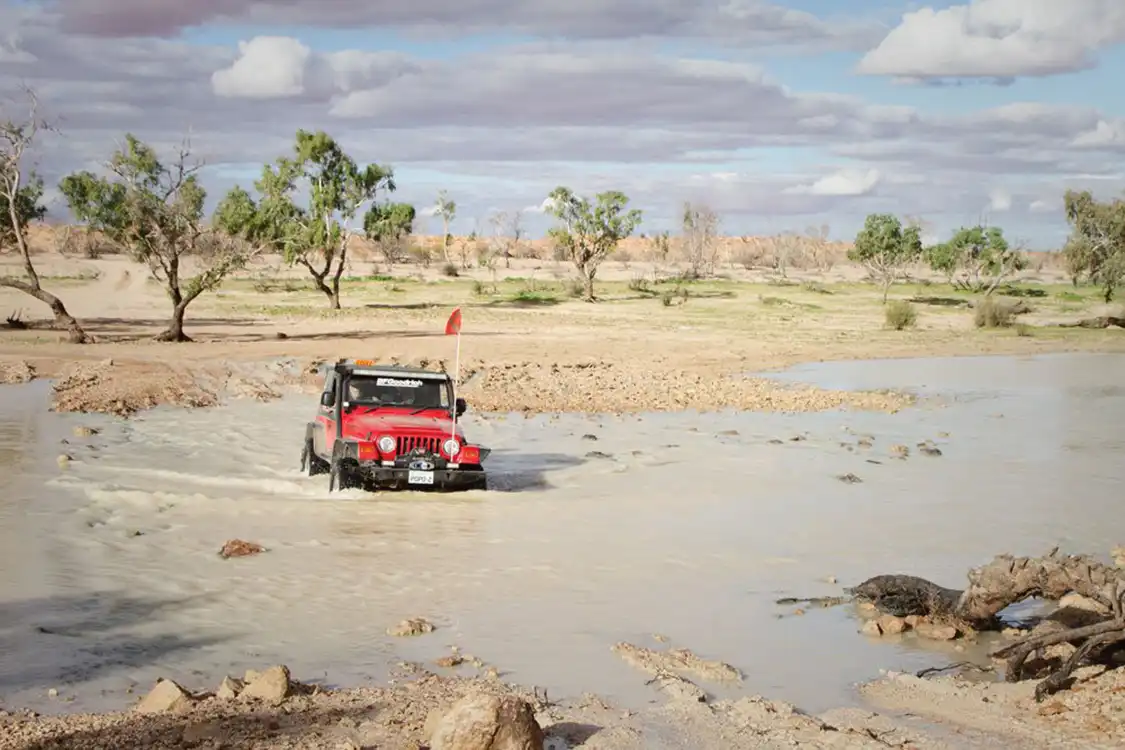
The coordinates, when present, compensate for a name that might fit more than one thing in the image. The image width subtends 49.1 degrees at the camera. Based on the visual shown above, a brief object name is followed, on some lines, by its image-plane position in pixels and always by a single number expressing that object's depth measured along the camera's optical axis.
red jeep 14.10
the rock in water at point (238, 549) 12.16
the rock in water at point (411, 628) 9.77
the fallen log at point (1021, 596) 8.05
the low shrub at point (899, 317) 47.88
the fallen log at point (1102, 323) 50.91
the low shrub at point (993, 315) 49.44
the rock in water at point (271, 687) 7.69
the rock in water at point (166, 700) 7.37
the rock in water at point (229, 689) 7.66
